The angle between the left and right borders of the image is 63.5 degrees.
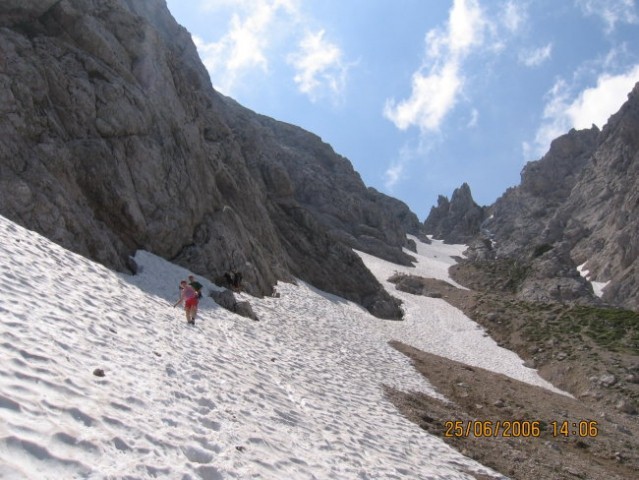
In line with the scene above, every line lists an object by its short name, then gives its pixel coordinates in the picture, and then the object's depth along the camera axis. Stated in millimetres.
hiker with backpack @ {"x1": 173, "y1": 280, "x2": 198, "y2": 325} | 17877
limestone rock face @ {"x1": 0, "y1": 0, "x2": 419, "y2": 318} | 20797
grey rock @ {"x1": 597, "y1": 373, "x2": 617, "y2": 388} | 30719
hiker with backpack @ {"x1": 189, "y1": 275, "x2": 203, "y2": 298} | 19953
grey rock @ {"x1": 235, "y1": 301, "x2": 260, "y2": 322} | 23903
